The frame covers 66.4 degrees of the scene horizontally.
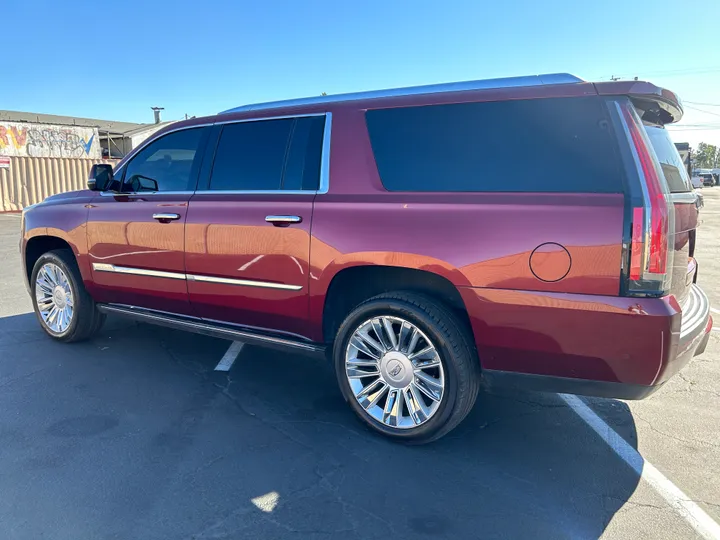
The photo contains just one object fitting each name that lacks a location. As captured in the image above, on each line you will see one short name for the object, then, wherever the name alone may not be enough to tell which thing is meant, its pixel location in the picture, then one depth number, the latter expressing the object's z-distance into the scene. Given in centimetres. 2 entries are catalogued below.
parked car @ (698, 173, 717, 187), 5679
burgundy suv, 256
